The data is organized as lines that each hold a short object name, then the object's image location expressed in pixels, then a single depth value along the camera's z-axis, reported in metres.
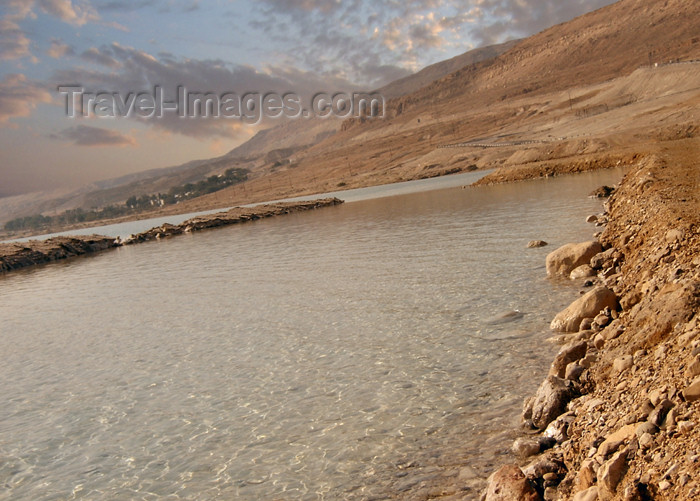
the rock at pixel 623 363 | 7.11
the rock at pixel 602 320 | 10.10
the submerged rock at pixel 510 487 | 5.60
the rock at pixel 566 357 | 8.59
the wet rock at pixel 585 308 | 10.70
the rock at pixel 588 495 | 4.98
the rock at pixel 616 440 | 5.32
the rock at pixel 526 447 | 6.73
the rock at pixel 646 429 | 5.12
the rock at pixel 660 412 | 5.20
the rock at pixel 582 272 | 14.66
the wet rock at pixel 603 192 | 31.64
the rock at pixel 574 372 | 7.99
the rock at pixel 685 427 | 4.82
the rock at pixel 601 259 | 14.79
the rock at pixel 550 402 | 7.30
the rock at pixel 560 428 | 6.75
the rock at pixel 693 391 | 5.08
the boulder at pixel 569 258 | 15.25
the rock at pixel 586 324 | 10.36
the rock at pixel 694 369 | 5.37
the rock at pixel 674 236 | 10.61
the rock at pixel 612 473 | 4.86
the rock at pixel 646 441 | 5.00
